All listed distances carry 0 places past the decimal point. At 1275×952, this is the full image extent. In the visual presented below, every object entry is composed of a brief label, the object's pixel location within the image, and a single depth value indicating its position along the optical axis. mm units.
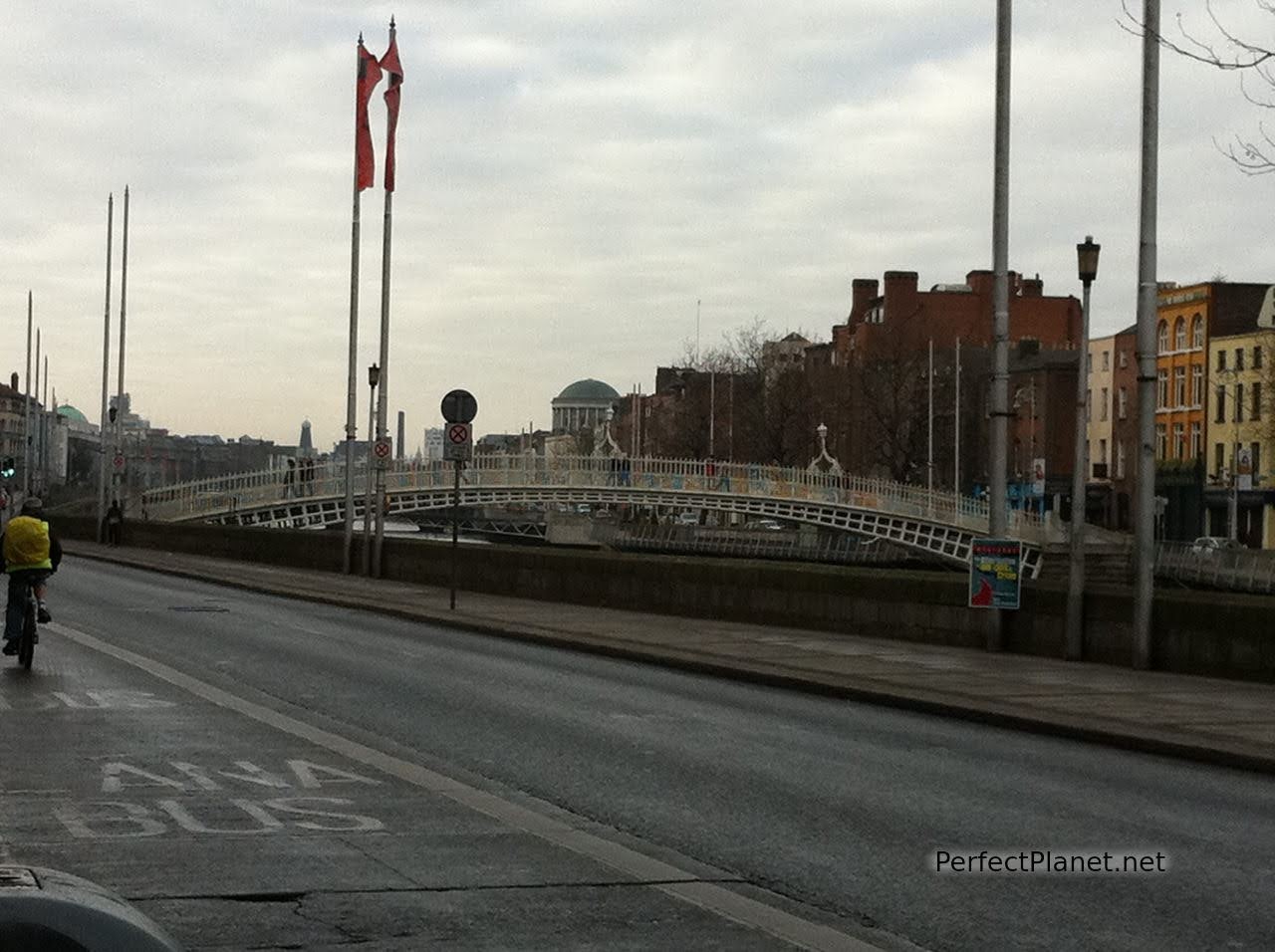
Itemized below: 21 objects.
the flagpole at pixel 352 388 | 53241
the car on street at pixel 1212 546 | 75262
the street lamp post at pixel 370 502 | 48906
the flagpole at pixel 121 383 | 80750
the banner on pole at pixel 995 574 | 24062
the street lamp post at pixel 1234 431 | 89938
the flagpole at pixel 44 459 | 149325
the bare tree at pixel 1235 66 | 17188
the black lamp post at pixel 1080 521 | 23531
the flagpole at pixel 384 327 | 48531
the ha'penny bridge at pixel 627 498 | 82125
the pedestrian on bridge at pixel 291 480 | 79250
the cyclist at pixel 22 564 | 20859
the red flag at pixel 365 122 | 49812
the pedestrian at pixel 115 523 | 73562
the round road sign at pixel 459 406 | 34219
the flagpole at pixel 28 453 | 125875
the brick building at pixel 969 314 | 138875
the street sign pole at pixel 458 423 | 33375
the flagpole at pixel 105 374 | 80125
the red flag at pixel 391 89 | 48656
